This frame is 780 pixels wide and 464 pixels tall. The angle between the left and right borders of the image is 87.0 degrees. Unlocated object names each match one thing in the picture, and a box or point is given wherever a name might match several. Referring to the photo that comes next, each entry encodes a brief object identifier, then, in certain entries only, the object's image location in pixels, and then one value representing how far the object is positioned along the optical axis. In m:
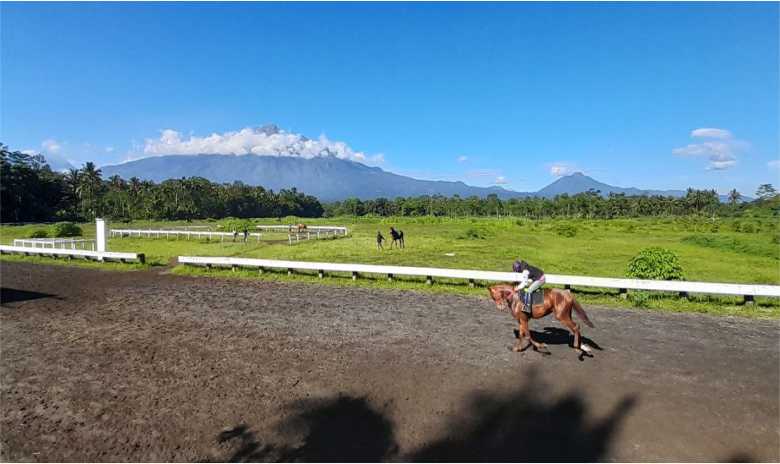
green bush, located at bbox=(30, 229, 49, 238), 35.49
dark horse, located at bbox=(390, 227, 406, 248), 27.72
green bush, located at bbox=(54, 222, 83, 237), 34.97
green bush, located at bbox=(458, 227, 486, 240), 38.12
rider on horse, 8.16
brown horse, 8.21
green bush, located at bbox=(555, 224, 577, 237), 44.51
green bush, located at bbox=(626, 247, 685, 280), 13.38
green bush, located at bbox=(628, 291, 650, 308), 12.50
